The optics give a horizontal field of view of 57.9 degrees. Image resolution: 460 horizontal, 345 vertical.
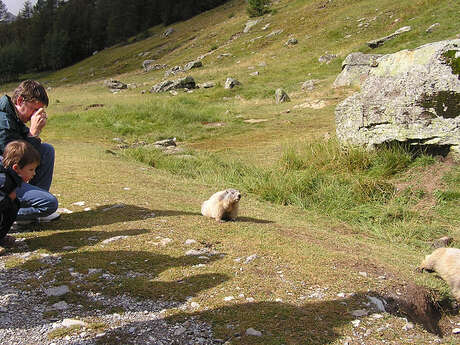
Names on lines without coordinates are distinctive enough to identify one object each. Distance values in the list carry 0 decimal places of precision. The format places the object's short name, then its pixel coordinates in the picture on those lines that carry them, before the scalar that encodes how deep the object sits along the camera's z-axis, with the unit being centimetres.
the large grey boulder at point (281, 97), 2448
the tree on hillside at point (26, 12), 12529
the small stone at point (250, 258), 497
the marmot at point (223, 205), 649
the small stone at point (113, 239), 542
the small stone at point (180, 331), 345
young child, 480
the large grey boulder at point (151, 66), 5098
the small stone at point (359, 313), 391
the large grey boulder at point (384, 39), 2984
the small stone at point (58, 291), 402
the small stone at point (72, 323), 346
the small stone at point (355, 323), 374
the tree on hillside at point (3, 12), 13688
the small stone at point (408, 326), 379
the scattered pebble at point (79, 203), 704
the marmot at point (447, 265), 511
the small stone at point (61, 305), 377
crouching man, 555
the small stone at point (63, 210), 661
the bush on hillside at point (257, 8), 5561
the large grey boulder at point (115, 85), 3931
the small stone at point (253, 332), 349
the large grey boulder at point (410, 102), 1030
